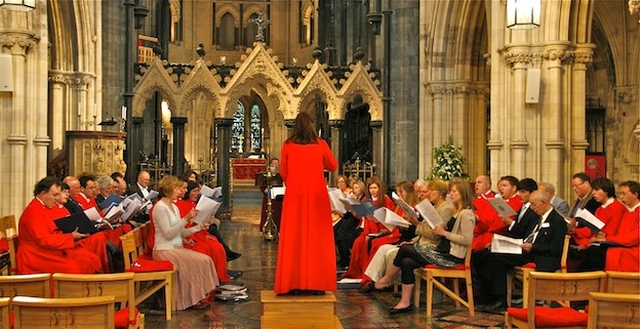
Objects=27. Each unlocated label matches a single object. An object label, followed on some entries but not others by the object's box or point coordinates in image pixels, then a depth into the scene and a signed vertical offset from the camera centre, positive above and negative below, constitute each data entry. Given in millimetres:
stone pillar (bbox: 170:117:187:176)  19906 +328
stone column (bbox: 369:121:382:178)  19719 +361
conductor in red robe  6395 -482
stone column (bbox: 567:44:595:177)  12898 +917
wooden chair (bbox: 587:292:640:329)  4387 -802
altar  27906 -193
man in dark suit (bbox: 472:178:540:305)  8091 -665
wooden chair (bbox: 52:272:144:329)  4895 -745
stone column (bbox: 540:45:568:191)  12609 +636
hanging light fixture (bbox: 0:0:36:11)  9712 +1882
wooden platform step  6355 -1164
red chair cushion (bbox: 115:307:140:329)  5059 -986
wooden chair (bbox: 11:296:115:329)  4086 -755
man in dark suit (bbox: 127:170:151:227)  10070 -375
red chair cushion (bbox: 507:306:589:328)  4977 -954
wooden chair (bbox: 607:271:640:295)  4934 -725
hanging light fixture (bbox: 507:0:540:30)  10914 +2011
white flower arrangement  16562 -7
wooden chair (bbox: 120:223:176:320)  7012 -1036
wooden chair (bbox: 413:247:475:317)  7645 -1060
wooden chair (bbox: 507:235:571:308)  7388 -1013
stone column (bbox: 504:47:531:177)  12656 +902
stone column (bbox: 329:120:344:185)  19328 +581
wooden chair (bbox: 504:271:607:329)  4914 -770
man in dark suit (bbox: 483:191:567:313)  7453 -674
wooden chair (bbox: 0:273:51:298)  4820 -733
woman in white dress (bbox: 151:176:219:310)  7717 -861
